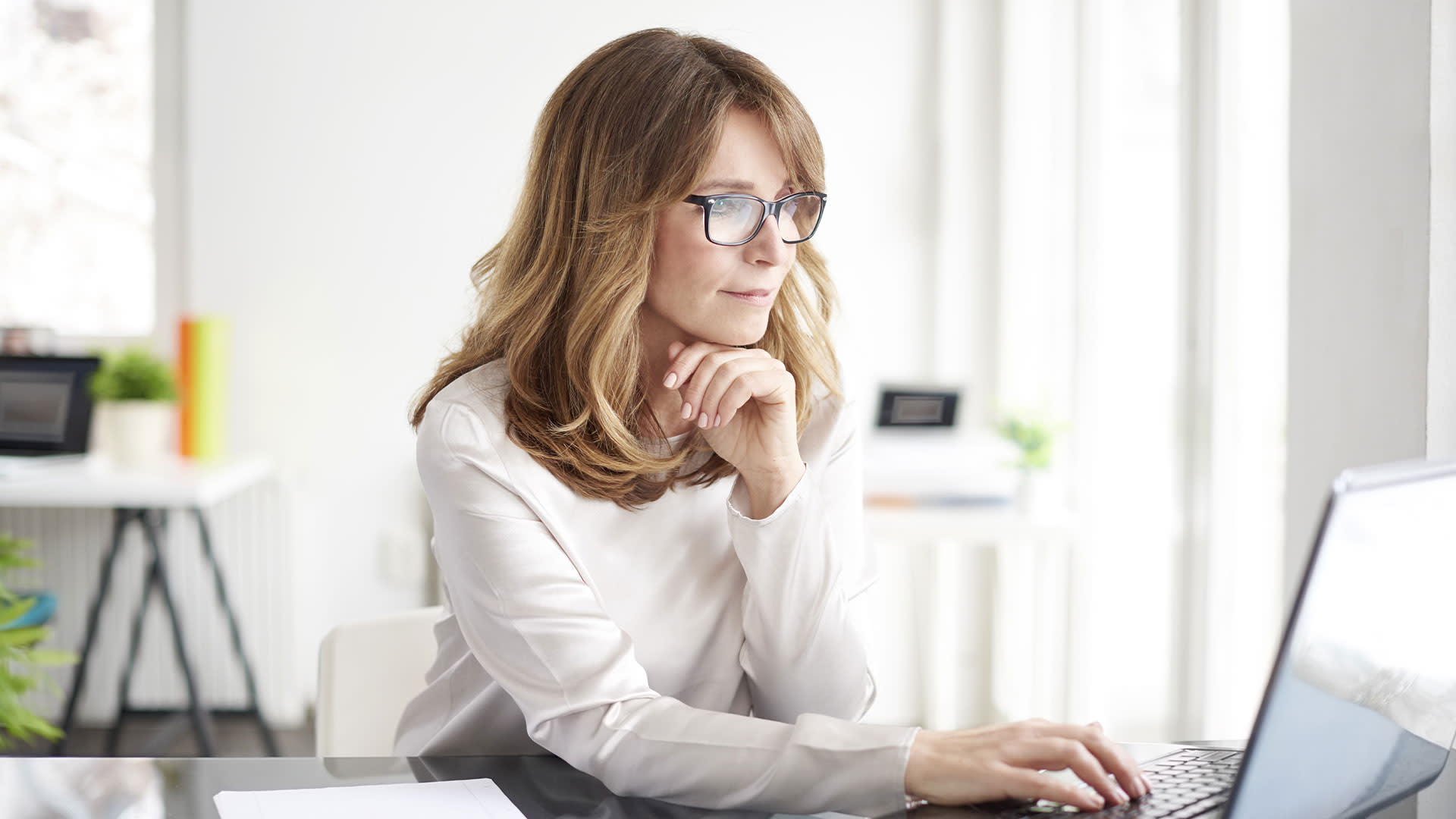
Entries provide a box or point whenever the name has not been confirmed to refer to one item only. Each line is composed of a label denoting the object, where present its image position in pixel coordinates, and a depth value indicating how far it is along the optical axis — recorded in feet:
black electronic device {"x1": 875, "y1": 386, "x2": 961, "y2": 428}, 9.21
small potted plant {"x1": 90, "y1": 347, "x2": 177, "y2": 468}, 9.63
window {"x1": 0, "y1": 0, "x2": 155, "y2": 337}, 10.94
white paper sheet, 2.78
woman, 3.70
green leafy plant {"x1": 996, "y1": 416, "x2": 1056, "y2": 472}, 8.74
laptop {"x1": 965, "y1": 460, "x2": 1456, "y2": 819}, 2.13
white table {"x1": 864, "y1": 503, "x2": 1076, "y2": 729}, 10.14
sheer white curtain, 7.79
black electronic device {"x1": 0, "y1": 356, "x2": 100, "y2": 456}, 9.58
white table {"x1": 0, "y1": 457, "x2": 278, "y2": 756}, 8.85
